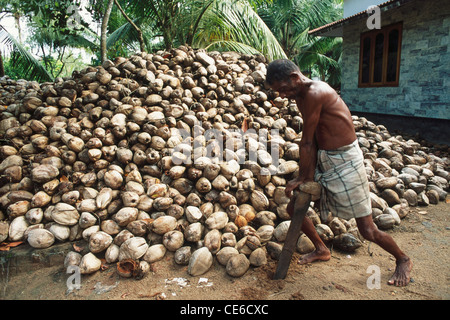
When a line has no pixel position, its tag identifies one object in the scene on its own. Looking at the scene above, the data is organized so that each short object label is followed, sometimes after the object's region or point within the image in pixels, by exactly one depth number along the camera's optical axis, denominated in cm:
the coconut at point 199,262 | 212
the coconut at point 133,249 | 219
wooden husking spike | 193
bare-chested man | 184
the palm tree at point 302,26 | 1085
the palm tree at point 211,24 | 478
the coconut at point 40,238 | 227
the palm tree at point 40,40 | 344
